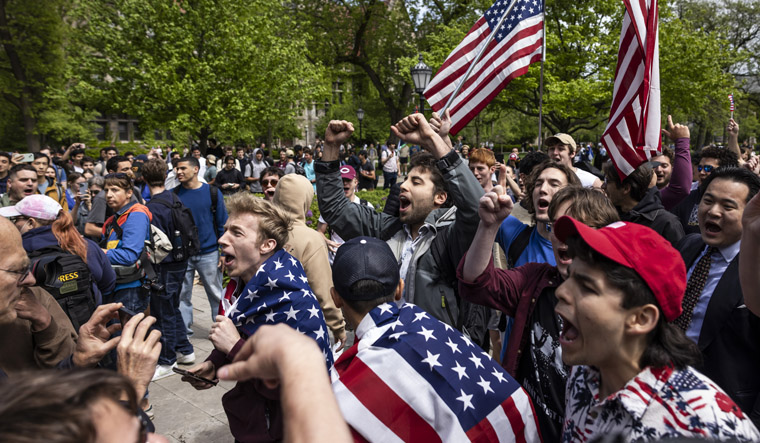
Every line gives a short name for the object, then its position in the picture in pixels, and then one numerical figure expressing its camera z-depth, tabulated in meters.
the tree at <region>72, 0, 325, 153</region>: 21.23
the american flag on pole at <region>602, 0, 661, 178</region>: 4.27
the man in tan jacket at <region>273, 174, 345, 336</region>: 3.79
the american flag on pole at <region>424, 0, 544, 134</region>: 5.08
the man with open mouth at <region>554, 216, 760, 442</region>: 1.46
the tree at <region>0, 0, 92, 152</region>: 28.41
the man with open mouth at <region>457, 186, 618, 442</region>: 2.26
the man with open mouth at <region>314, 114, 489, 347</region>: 2.85
